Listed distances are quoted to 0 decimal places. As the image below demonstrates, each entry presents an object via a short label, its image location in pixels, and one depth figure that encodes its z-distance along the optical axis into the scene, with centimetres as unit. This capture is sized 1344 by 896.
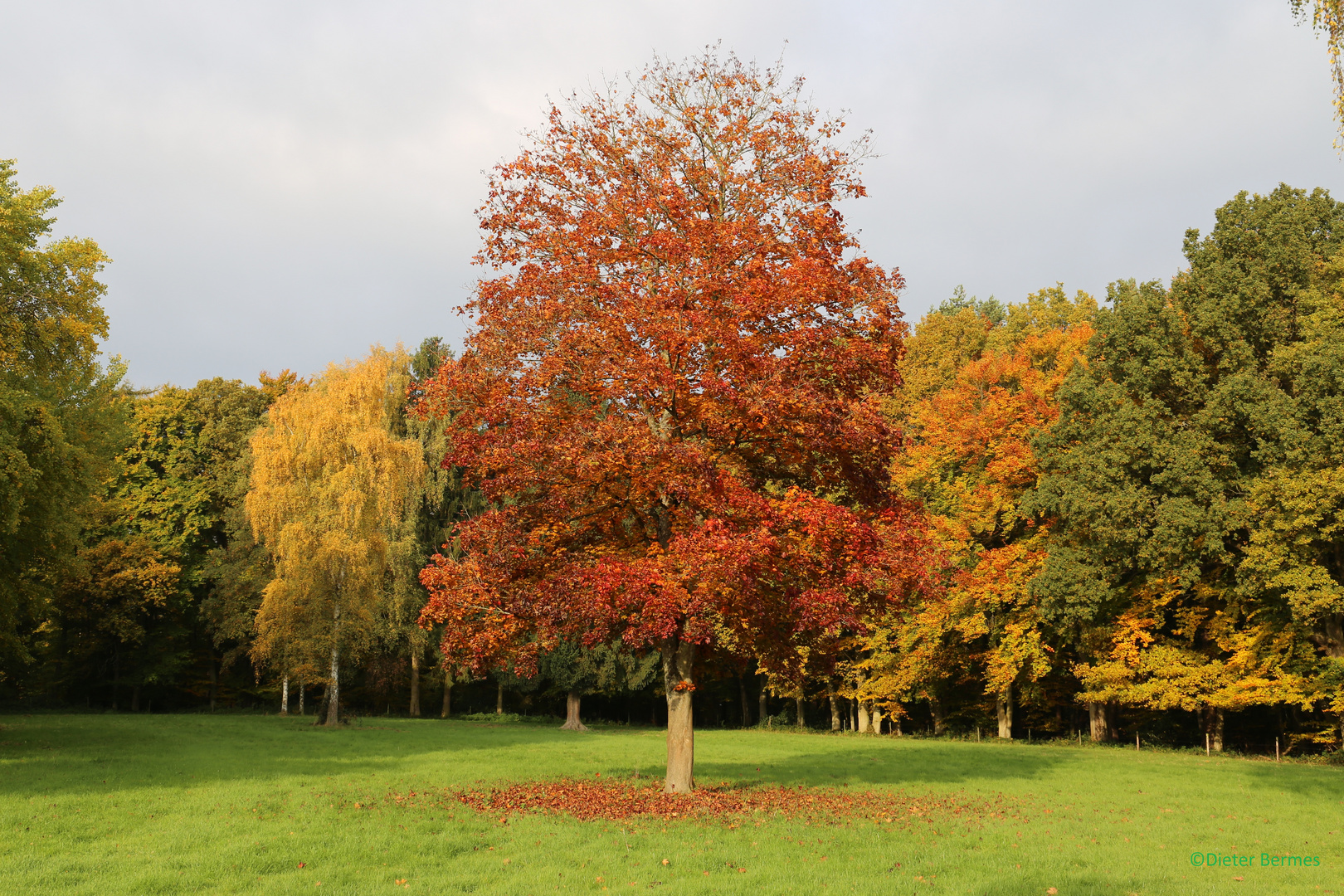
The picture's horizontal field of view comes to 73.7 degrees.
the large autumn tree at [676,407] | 1465
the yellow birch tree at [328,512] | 3453
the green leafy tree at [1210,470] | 2642
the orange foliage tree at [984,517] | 3547
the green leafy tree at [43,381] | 2058
